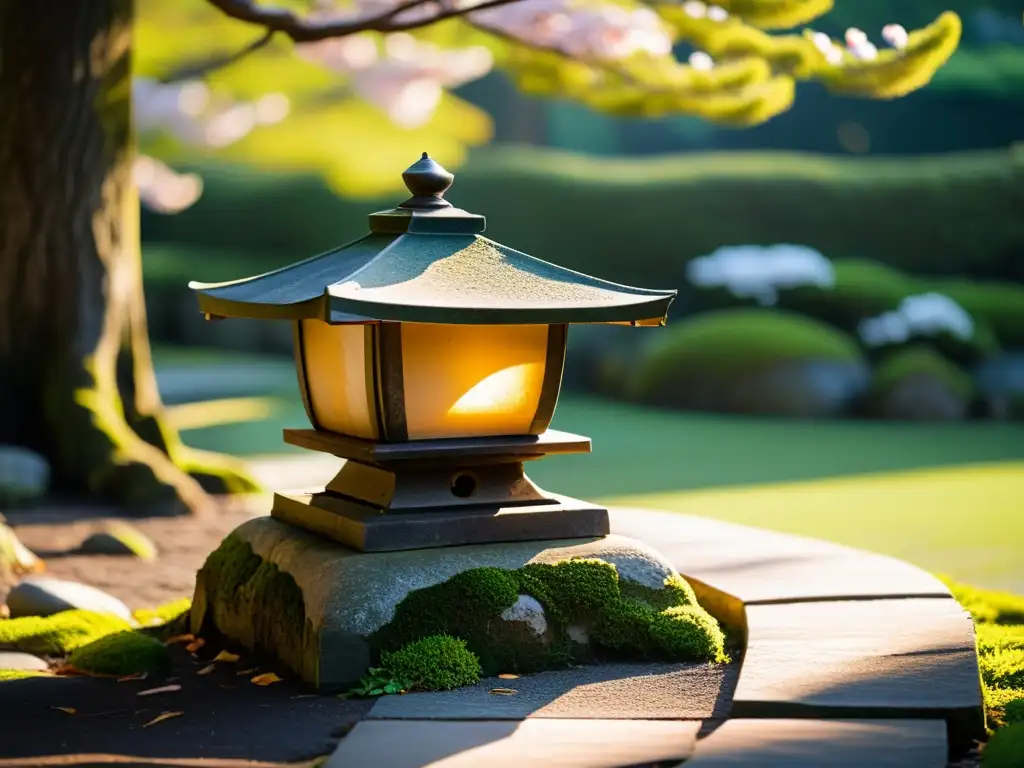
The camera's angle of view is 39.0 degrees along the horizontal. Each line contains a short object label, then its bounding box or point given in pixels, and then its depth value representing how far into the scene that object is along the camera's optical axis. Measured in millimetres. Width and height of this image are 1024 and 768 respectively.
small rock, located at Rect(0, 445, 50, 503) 6961
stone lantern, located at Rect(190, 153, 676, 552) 3814
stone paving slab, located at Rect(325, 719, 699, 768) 2879
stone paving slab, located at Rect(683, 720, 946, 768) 2762
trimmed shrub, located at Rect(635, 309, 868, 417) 11617
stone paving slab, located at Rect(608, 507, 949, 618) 4062
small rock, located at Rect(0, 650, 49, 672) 4055
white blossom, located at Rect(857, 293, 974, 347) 12258
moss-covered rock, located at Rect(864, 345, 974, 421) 11445
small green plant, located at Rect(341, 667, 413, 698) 3480
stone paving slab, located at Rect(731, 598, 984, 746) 3057
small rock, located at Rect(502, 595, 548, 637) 3734
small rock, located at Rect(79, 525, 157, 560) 5996
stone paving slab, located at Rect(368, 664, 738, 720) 3275
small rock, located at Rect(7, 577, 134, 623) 4676
